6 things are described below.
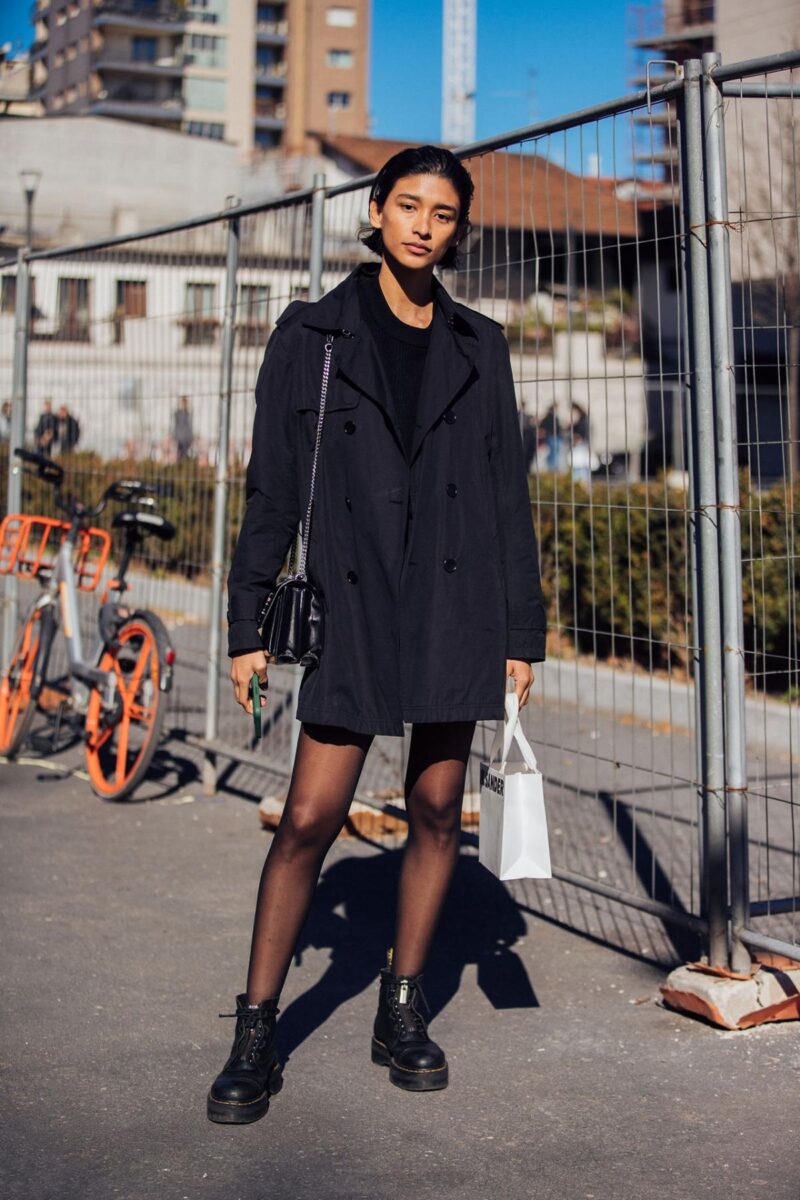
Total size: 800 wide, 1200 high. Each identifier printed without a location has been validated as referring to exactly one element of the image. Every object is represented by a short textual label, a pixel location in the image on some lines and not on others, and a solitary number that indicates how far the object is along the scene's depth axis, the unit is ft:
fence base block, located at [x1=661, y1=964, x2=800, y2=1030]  13.41
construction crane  294.25
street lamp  108.06
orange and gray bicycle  22.29
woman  11.59
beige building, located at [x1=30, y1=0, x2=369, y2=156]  277.85
